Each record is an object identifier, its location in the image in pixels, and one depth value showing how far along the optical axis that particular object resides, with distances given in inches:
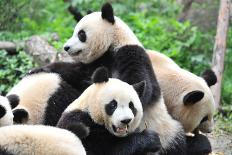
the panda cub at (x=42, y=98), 537.3
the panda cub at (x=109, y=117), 471.5
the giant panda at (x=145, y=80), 529.0
